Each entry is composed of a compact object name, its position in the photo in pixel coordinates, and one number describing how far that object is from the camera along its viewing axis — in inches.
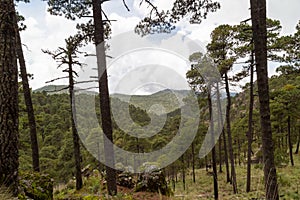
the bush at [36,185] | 163.2
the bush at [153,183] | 340.2
